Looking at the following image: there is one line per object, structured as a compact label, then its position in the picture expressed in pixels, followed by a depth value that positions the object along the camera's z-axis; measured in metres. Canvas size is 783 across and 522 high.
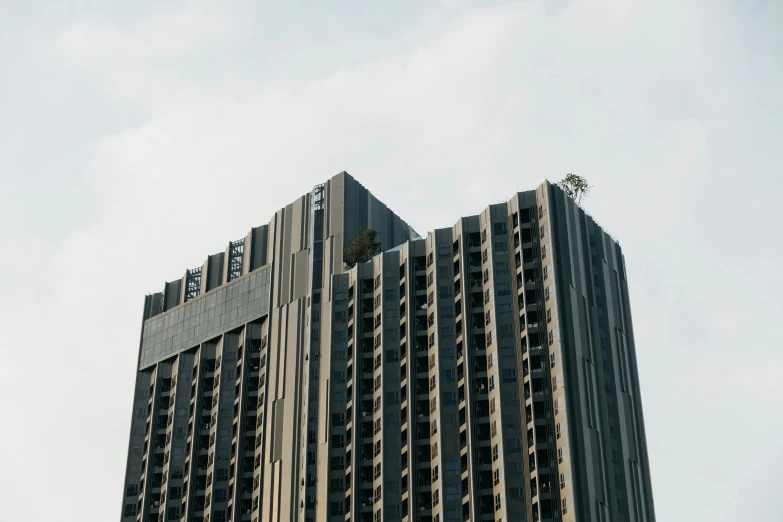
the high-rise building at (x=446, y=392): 165.12
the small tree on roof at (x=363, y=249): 197.12
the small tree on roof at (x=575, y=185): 191.50
